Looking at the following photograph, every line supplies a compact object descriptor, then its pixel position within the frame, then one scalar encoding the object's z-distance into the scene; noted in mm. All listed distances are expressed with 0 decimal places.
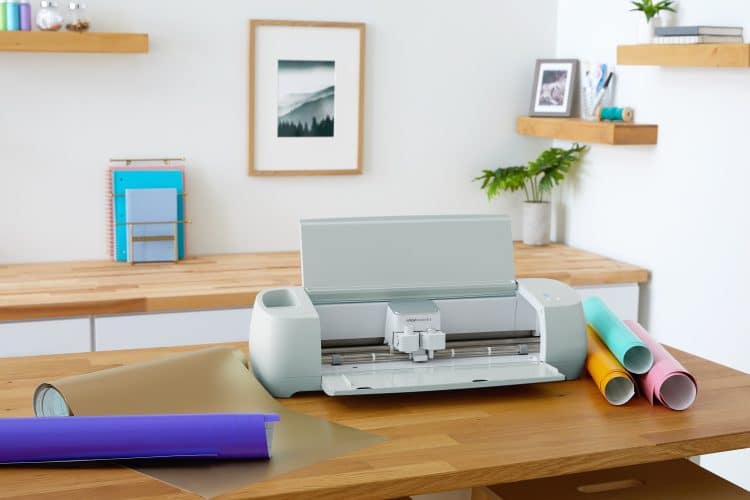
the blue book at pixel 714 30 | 3049
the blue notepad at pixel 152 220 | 3566
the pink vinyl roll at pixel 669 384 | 1851
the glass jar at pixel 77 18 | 3401
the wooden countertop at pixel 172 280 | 3018
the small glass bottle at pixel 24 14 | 3354
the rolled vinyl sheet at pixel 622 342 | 1924
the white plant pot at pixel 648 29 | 3400
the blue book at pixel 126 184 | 3578
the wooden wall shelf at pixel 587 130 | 3471
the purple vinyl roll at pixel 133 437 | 1496
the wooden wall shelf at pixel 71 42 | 3301
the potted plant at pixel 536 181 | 3967
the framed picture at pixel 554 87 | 3971
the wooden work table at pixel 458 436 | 1464
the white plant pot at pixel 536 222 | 4078
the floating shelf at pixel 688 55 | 2908
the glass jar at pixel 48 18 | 3357
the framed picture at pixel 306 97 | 3771
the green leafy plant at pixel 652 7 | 3379
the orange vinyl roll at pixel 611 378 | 1880
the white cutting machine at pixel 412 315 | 1859
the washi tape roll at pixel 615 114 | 3619
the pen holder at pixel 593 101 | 3793
